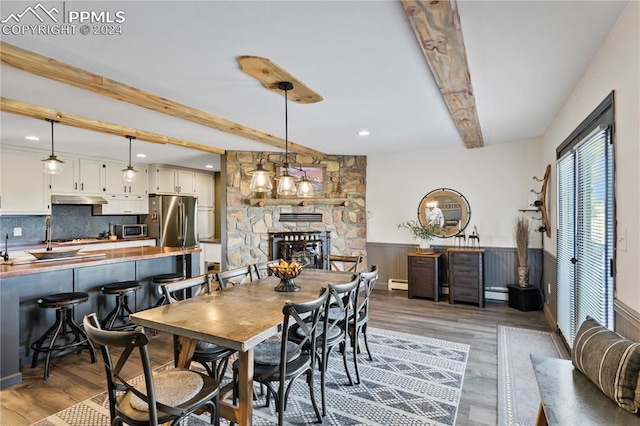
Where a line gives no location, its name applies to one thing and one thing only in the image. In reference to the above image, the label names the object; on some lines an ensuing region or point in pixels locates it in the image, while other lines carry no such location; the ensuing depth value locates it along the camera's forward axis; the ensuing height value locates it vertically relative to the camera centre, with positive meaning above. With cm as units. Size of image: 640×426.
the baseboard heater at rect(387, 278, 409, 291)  576 -124
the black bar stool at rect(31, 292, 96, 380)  291 -112
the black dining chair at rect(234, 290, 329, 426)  188 -92
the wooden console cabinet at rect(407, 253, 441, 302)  508 -97
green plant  535 -28
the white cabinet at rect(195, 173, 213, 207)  742 +54
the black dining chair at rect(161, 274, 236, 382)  222 -93
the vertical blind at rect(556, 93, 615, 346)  214 -9
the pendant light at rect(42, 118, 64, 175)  326 +46
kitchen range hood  532 +22
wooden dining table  177 -63
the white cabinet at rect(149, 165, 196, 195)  657 +65
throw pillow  137 -68
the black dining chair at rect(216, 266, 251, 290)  275 -53
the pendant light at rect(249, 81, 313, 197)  261 +26
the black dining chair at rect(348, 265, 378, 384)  269 -91
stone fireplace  532 -7
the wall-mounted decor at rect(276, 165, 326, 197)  566 +64
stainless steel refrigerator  646 -16
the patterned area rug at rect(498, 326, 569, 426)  225 -134
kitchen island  269 -72
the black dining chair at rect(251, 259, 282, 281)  330 -54
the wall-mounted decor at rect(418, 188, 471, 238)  535 +2
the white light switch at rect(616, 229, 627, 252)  186 -16
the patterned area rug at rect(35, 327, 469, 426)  219 -135
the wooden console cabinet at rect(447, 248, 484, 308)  484 -92
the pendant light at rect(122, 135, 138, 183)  401 +45
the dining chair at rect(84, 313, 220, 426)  141 -88
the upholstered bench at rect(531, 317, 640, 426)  136 -81
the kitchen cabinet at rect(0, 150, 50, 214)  475 +42
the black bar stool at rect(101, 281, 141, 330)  343 -96
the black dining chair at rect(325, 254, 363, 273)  371 -53
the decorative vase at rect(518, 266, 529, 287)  475 -90
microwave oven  629 -34
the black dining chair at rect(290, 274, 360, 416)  225 -91
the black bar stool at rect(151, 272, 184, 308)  394 -78
